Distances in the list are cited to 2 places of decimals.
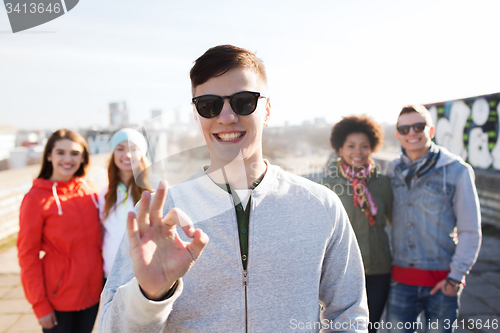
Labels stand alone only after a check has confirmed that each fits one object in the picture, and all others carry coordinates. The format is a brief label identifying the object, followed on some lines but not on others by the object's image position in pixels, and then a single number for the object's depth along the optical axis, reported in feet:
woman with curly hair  8.46
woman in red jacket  7.96
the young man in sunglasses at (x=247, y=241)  4.07
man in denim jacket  7.98
